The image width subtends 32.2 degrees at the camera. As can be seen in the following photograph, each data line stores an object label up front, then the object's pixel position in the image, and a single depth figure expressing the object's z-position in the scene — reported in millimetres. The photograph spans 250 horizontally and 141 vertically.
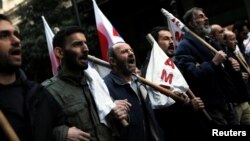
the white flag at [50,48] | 5396
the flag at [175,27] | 5623
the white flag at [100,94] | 3240
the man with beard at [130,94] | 3592
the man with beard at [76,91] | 3158
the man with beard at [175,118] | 4570
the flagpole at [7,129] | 2256
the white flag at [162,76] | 4363
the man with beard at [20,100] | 2439
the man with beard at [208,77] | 4582
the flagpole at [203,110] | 4480
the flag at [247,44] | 6996
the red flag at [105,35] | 4977
